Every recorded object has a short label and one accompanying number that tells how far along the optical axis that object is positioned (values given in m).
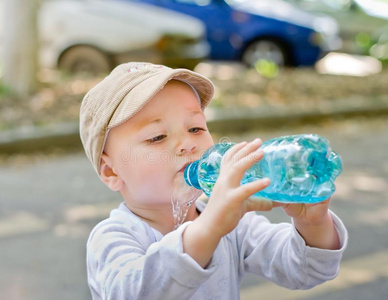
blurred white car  10.20
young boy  1.79
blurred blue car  11.87
